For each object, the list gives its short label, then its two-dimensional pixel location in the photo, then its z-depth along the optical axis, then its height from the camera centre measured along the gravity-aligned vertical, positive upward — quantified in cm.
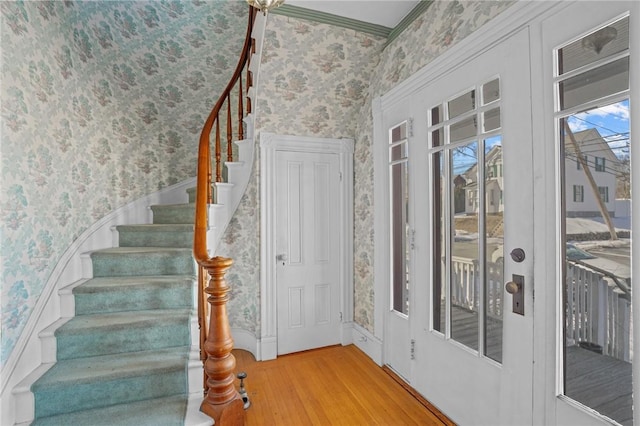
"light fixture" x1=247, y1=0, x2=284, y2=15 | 132 +94
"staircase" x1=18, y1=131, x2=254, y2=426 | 151 -80
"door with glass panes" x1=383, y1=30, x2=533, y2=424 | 139 -18
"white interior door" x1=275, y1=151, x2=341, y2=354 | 270 -38
